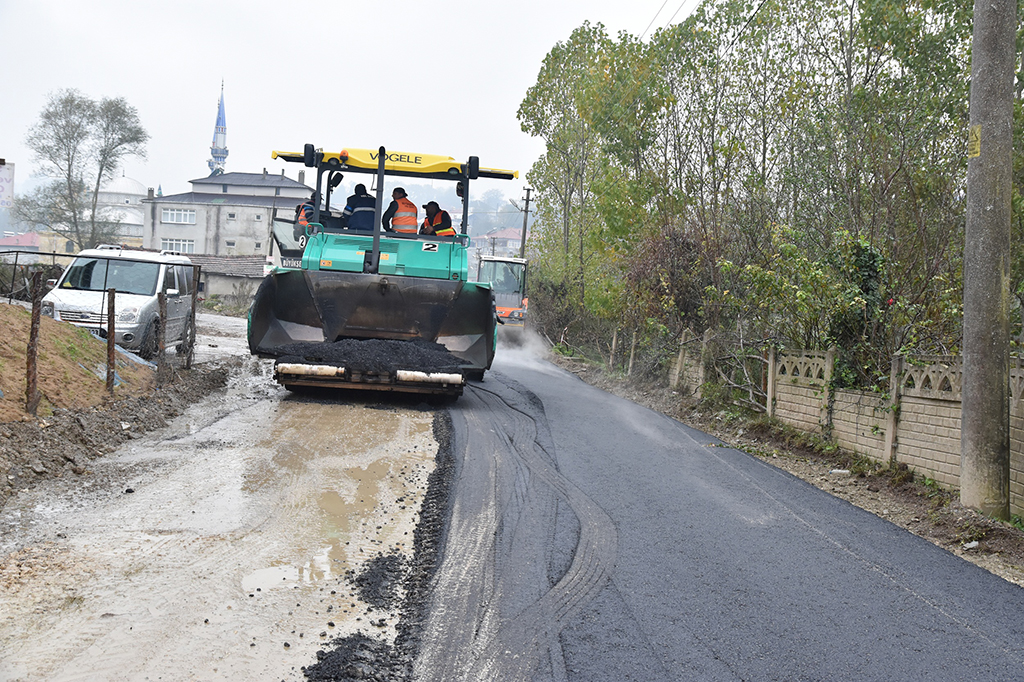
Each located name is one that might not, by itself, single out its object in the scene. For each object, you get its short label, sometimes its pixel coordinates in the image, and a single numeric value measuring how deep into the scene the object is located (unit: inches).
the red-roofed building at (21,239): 4749.0
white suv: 547.5
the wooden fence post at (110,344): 380.8
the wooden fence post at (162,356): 428.5
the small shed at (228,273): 2192.4
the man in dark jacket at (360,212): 498.6
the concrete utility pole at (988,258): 264.4
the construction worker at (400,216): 499.5
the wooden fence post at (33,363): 305.6
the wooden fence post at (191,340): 539.5
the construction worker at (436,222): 506.9
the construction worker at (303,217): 503.0
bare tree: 2166.6
